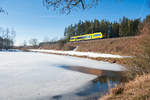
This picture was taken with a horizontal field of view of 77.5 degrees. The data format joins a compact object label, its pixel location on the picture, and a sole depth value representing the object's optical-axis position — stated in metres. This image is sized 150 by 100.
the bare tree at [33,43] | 69.63
